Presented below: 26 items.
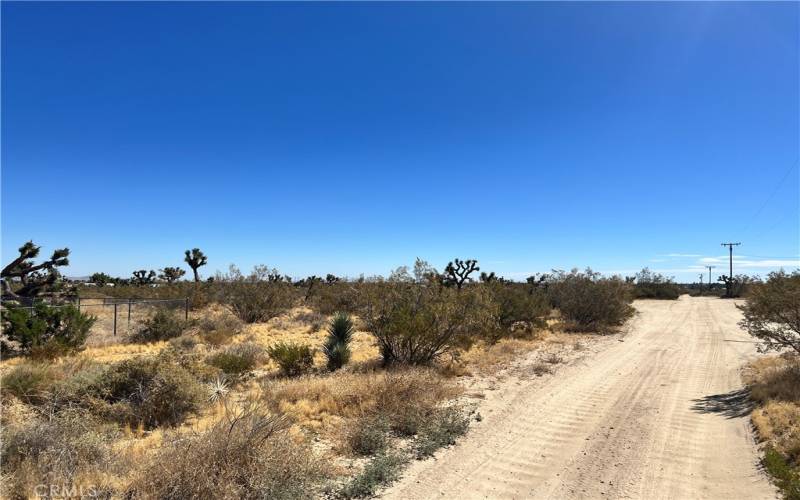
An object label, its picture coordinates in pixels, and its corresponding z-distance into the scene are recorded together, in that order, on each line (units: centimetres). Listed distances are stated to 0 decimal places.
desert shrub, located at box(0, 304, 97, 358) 1248
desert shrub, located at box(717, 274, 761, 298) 6106
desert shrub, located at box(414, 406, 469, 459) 620
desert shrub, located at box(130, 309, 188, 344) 1661
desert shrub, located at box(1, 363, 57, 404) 767
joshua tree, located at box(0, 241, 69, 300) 1628
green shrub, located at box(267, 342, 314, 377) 1118
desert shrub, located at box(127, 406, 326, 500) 433
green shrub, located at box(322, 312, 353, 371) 1208
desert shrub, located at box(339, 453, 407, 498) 493
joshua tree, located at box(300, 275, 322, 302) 3432
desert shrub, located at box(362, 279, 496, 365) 1162
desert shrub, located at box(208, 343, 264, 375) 1082
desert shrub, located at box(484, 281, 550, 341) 1930
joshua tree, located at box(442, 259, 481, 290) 3293
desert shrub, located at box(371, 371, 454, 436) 702
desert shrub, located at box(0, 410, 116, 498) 439
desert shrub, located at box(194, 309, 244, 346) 1662
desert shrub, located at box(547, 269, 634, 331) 2278
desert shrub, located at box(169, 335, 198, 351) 1503
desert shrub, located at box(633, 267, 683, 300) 5616
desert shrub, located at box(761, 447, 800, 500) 465
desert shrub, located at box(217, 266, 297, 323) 2270
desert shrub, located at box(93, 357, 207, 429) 718
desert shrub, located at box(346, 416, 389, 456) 615
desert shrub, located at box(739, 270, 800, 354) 980
